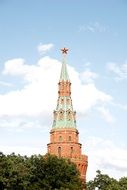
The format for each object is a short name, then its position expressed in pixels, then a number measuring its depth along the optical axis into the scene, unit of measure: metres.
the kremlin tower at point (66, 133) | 108.62
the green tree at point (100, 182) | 90.69
